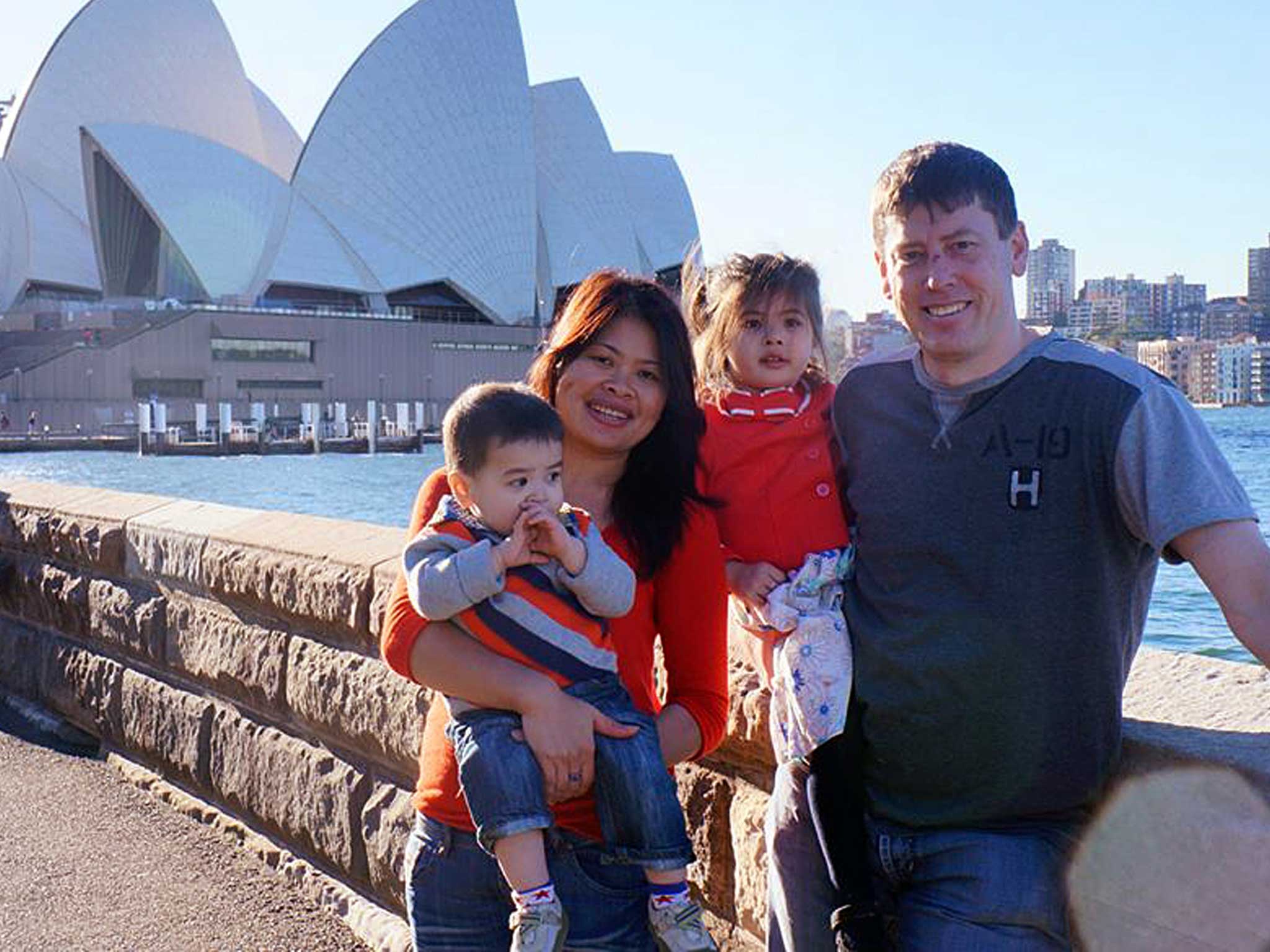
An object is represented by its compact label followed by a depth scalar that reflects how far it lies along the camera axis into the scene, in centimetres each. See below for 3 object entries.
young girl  138
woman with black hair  145
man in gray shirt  123
